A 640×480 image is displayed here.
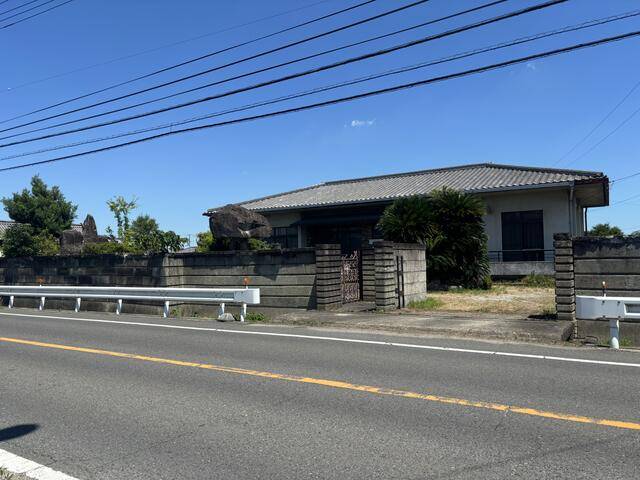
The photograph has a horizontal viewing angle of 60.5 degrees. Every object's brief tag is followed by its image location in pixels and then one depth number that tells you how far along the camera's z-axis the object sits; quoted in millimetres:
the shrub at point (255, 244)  20141
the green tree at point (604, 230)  62625
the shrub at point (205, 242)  27172
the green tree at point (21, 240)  41000
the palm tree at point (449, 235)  20609
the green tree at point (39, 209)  47531
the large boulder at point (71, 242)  23328
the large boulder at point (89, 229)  24953
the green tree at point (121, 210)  39688
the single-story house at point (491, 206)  23188
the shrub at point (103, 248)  22641
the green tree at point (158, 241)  25797
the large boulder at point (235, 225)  17781
